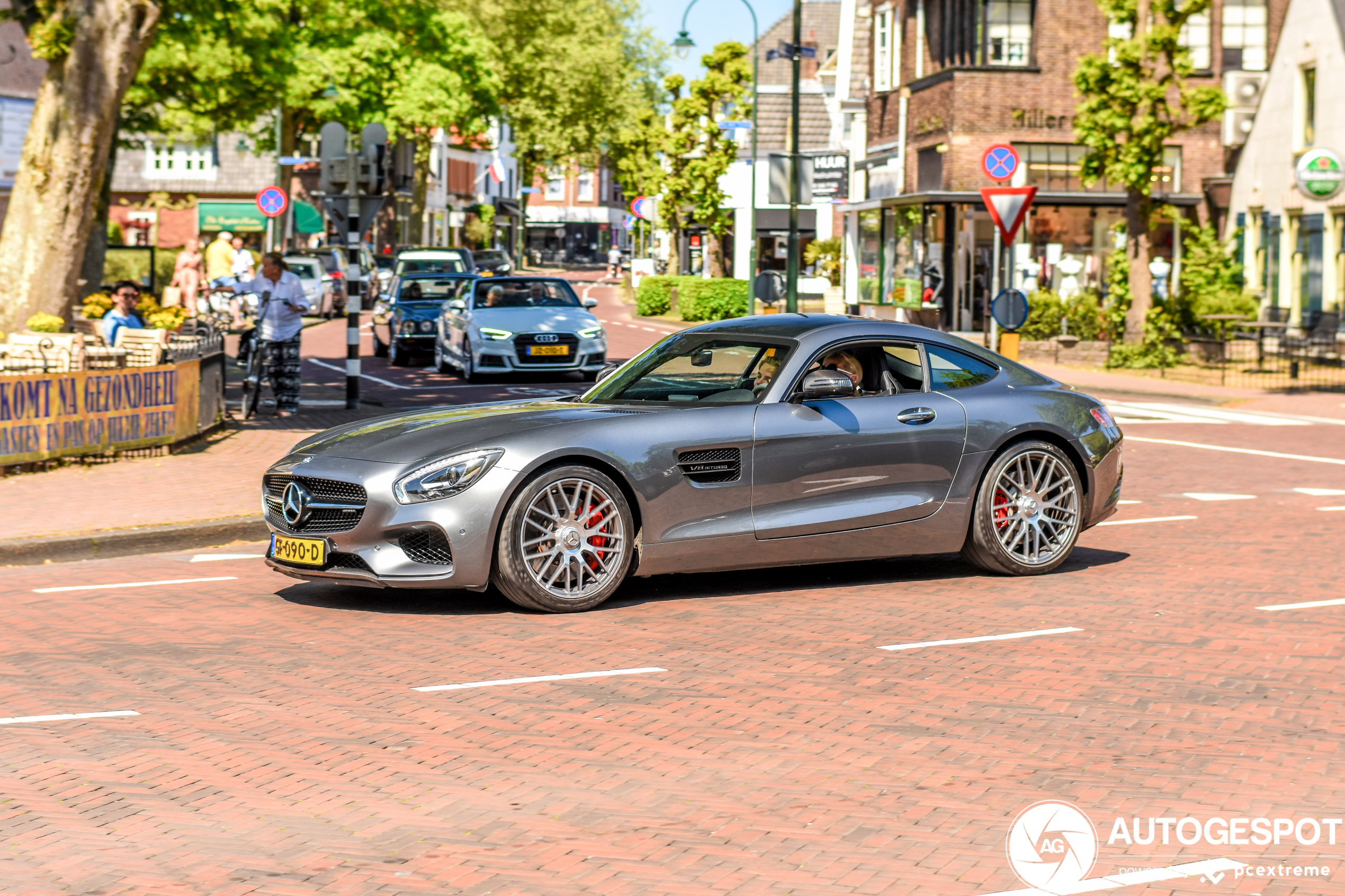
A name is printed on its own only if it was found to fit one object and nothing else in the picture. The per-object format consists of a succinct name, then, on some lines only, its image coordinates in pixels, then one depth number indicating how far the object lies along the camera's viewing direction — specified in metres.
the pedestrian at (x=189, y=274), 29.14
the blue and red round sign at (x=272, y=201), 44.34
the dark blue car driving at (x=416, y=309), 29.06
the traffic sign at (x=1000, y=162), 27.34
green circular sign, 31.03
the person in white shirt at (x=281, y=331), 19.48
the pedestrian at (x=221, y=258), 36.44
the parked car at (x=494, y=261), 70.00
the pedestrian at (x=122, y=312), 17.66
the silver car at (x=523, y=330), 25.12
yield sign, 23.12
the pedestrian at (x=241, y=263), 39.06
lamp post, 41.10
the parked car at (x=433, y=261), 40.22
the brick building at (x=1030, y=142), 39.81
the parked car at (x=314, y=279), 43.78
